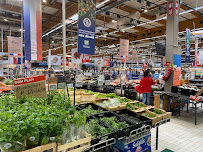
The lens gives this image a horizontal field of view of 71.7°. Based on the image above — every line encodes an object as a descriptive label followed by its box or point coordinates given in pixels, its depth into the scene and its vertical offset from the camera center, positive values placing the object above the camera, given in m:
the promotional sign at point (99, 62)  14.33 +0.84
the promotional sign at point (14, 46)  8.91 +1.55
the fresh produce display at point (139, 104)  3.60 -0.89
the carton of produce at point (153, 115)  2.67 -0.95
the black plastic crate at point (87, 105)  3.38 -0.87
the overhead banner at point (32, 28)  4.88 +1.50
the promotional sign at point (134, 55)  13.77 +1.51
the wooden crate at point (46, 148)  1.36 -0.78
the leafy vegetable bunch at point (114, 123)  2.28 -0.90
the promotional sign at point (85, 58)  12.40 +1.12
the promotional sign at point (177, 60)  6.17 +0.48
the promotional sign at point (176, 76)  6.11 -0.23
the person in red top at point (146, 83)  5.57 -0.50
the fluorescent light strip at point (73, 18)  9.16 +3.54
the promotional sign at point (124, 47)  10.66 +1.76
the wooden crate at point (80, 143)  1.50 -0.83
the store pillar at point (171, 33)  6.11 +1.65
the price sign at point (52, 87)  2.82 -0.34
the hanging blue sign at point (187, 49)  7.30 +1.23
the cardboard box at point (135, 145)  2.35 -1.32
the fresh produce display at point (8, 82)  7.00 -0.63
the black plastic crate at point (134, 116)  2.56 -0.94
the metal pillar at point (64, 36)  3.62 +0.87
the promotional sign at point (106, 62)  14.39 +0.84
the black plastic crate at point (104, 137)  1.79 -0.90
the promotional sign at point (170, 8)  6.15 +2.75
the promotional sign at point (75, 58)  10.89 +0.94
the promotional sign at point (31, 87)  2.19 -0.28
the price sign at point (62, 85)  2.91 -0.31
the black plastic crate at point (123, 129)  2.07 -0.92
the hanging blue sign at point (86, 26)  4.11 +1.32
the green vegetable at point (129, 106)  3.32 -0.87
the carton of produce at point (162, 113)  2.93 -0.93
